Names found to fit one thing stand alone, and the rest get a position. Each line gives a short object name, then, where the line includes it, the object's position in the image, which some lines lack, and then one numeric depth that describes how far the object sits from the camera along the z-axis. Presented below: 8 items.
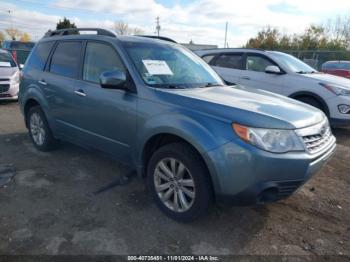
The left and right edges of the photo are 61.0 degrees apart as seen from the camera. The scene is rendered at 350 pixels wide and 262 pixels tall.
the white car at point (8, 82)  8.31
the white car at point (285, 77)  6.04
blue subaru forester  2.48
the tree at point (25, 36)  73.85
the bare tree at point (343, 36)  34.66
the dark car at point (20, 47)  18.37
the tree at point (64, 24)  32.68
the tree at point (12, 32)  69.88
